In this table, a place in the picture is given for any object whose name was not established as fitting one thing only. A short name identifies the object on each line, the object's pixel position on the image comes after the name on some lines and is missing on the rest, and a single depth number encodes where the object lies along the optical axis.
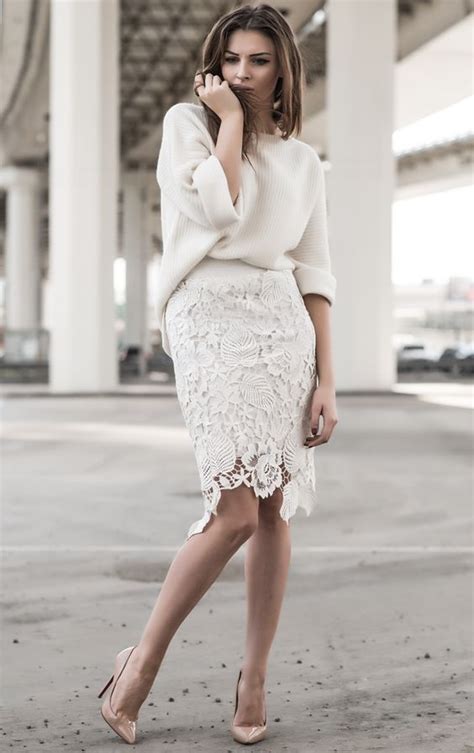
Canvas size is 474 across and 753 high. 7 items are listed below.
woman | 3.02
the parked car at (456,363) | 45.69
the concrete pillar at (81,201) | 26.39
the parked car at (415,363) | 47.84
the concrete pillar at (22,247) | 61.50
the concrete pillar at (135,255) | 61.50
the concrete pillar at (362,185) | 25.09
